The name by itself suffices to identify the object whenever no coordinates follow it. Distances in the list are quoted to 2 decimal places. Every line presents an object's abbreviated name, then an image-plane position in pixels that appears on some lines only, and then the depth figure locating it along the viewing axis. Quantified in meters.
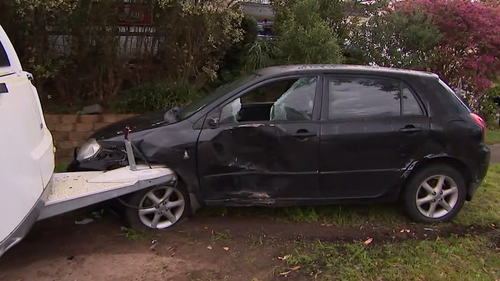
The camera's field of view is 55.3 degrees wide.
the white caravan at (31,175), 3.01
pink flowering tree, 9.62
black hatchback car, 4.44
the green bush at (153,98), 7.92
